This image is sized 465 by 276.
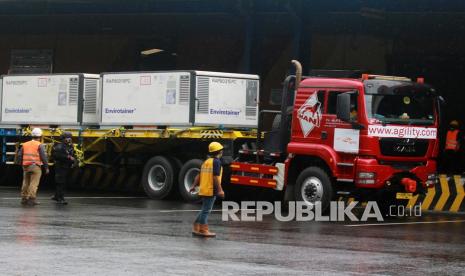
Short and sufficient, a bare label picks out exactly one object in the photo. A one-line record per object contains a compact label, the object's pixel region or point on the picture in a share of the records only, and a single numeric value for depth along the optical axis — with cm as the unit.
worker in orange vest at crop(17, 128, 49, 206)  2258
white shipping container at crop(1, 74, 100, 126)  2714
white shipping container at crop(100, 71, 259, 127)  2458
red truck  2077
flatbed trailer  2447
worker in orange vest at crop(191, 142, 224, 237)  1603
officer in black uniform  2317
